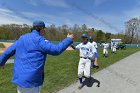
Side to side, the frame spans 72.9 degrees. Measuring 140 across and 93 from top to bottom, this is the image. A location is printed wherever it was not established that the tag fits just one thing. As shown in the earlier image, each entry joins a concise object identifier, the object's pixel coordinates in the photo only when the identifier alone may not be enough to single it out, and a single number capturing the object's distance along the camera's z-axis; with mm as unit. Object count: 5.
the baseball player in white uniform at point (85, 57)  3357
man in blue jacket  1439
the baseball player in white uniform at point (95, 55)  3475
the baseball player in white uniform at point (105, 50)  9289
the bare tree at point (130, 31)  31989
